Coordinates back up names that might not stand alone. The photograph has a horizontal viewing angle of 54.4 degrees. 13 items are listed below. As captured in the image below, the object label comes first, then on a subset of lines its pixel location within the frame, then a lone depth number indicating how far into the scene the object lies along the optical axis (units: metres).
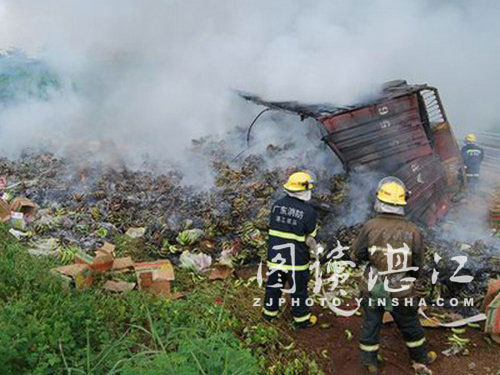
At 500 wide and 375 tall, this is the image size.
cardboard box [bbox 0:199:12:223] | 6.93
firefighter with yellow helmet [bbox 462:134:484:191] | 9.59
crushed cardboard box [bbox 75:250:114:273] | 5.39
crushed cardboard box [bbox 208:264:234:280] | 5.95
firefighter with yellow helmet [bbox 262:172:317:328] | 4.61
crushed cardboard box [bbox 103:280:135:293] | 5.06
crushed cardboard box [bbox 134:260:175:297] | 5.24
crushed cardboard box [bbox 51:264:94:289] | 4.98
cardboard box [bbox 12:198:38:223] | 7.50
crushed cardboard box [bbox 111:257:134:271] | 5.59
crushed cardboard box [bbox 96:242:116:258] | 5.73
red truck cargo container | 7.12
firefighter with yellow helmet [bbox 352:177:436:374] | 4.01
